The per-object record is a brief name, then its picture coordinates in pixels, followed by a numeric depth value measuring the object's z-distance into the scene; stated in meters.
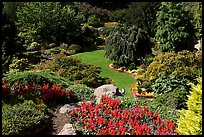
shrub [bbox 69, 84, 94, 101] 10.48
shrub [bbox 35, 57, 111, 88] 13.35
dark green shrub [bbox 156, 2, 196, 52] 21.08
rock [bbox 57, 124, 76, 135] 7.42
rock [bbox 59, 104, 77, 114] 9.21
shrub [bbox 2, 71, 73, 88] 10.84
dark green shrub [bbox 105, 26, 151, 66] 18.62
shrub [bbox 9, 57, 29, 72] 16.69
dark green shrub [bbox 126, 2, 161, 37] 27.11
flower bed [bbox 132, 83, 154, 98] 13.07
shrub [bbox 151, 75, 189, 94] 10.62
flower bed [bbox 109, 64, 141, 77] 17.13
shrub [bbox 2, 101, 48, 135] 7.37
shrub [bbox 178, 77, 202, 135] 6.15
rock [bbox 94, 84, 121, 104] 10.36
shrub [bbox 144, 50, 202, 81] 13.22
